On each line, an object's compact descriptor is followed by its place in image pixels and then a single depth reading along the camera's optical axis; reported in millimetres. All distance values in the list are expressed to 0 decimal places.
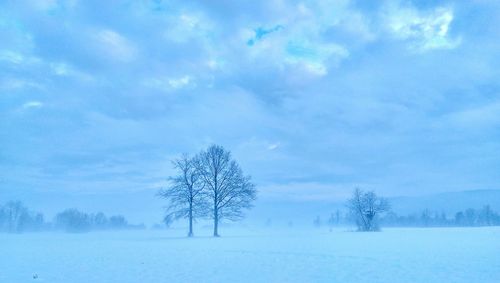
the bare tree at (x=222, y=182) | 48375
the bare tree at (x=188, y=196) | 48062
